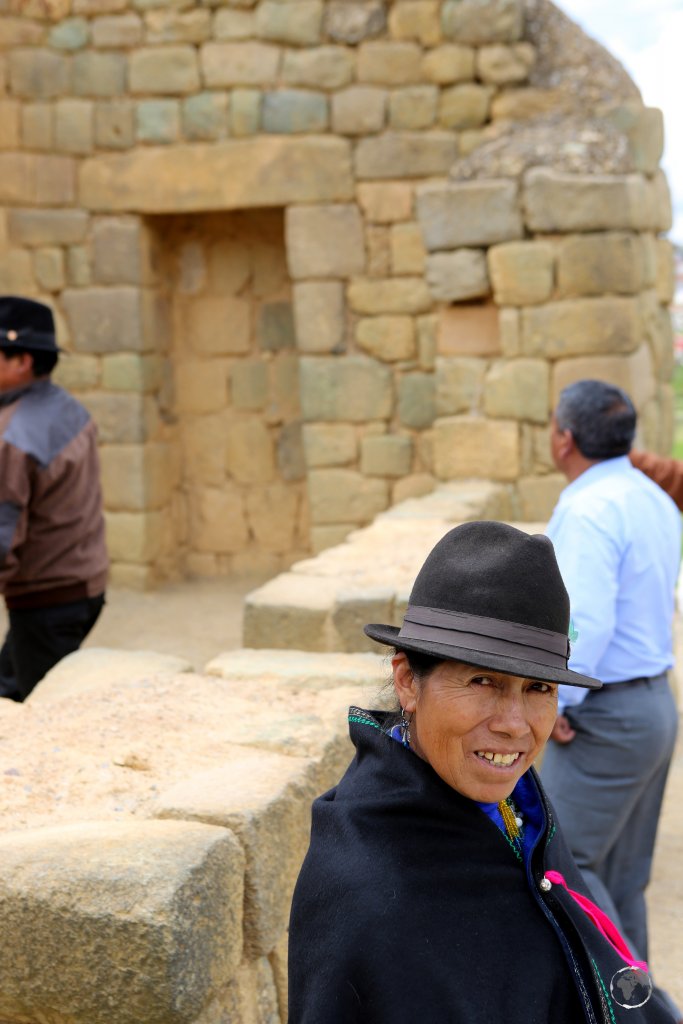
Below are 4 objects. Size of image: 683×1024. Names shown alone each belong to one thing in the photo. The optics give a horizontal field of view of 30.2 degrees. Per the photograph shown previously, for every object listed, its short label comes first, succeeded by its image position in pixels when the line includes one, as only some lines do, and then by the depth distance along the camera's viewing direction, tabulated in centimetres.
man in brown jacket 426
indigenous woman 161
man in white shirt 336
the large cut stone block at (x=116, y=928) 197
